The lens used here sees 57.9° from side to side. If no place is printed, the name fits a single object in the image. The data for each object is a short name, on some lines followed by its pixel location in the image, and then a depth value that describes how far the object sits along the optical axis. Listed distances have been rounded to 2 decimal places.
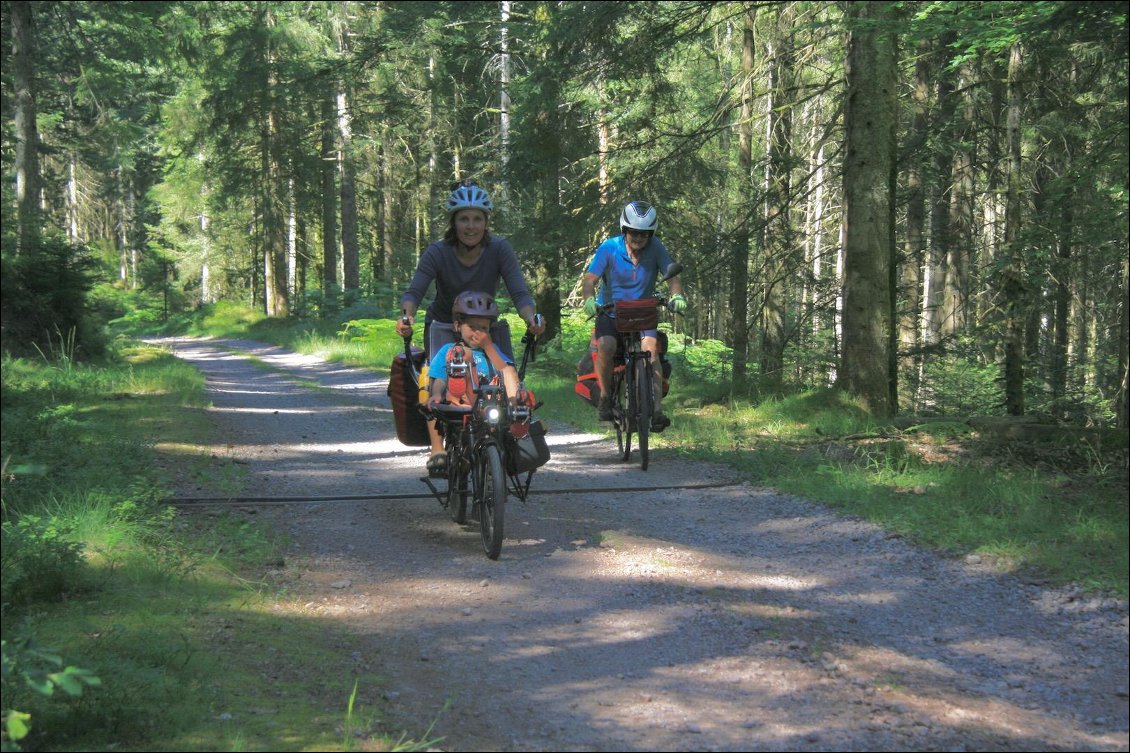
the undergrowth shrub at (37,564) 4.92
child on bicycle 6.86
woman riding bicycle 7.14
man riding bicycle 9.74
